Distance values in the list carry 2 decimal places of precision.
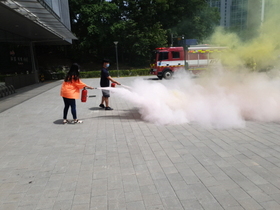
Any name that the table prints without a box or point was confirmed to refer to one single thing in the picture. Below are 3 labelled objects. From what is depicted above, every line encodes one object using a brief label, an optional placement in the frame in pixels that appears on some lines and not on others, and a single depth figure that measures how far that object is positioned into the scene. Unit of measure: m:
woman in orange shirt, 5.93
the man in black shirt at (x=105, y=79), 7.61
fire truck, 18.72
